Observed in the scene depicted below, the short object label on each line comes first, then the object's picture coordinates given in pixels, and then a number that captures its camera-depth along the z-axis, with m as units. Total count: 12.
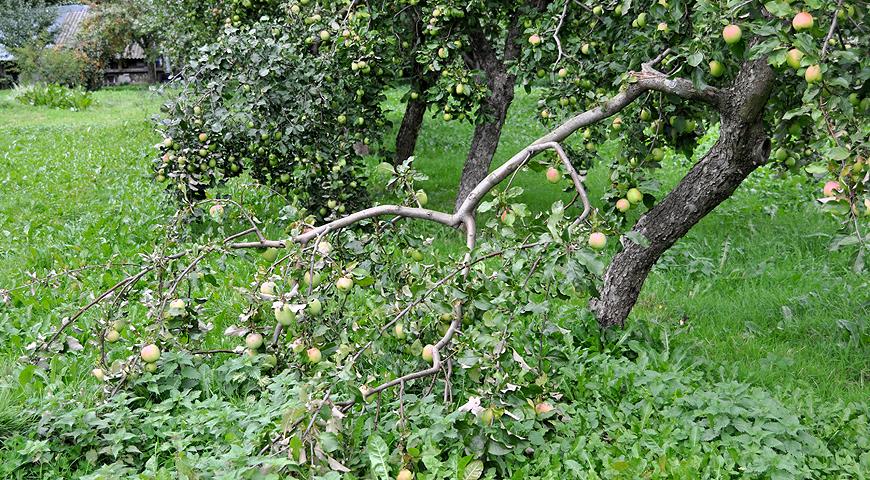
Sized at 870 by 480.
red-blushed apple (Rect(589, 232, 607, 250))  2.31
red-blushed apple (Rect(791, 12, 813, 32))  2.03
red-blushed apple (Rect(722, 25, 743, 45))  2.38
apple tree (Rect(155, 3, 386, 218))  4.94
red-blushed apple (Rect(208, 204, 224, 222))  2.85
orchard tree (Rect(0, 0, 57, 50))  26.62
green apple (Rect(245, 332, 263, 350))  2.64
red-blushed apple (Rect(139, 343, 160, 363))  2.78
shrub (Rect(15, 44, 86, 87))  23.67
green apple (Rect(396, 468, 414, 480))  2.32
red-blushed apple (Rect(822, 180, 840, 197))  2.11
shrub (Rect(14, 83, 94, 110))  17.28
